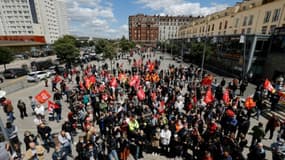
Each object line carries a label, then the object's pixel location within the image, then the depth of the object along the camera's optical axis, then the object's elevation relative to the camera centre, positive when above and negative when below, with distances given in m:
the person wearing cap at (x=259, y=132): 6.93 -4.10
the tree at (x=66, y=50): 29.42 -2.27
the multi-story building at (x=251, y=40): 21.80 -0.30
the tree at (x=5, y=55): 26.07 -3.01
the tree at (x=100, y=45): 40.34 -2.00
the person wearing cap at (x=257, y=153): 5.60 -4.05
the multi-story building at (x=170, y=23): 119.94 +11.40
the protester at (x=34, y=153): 5.84 -4.29
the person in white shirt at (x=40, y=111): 8.98 -4.14
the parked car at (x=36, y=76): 21.19 -5.25
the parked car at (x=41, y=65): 29.82 -5.51
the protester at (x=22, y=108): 10.52 -4.71
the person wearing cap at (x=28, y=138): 6.46 -4.09
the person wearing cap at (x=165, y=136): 6.86 -4.28
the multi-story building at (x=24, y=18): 74.00 +9.57
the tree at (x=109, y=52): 30.47 -2.70
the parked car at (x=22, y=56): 51.49 -6.05
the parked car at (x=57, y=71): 25.27 -5.34
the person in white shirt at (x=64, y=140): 6.57 -4.26
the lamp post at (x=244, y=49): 22.12 -1.48
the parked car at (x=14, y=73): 24.50 -5.61
